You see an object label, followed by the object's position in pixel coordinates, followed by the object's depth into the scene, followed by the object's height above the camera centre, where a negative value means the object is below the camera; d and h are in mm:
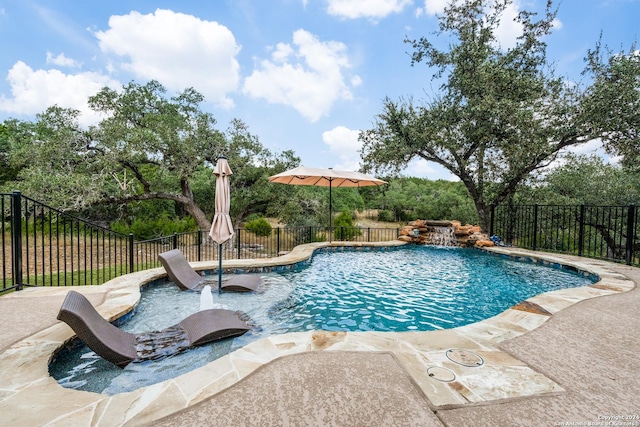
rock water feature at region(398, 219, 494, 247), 10766 -919
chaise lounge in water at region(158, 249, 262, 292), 4973 -1289
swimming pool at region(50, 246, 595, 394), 2779 -1544
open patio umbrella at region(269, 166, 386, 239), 8672 +1012
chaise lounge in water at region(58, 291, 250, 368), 2510 -1358
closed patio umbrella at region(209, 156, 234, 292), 4707 +33
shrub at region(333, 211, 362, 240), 12969 -970
